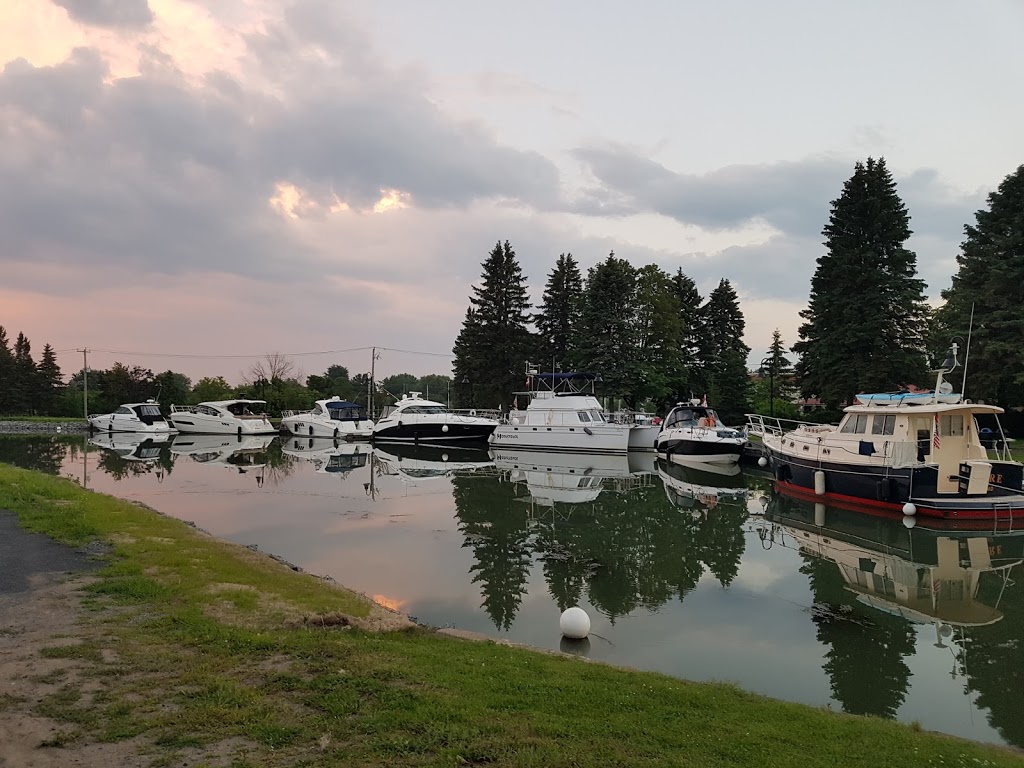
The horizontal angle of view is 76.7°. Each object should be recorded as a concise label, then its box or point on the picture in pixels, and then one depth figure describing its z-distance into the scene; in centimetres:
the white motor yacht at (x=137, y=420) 5184
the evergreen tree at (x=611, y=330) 4481
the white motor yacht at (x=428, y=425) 4200
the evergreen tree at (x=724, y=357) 5197
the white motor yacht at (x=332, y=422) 4975
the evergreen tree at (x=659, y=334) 4681
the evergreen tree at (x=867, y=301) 3388
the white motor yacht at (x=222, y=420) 5109
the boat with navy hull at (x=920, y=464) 1691
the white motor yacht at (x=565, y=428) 3512
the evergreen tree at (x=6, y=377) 7015
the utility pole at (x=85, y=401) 6638
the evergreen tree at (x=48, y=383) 7338
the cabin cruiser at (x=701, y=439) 3020
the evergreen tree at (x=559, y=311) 5309
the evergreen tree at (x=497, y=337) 5094
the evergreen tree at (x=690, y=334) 5119
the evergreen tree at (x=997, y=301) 3075
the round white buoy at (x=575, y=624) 850
